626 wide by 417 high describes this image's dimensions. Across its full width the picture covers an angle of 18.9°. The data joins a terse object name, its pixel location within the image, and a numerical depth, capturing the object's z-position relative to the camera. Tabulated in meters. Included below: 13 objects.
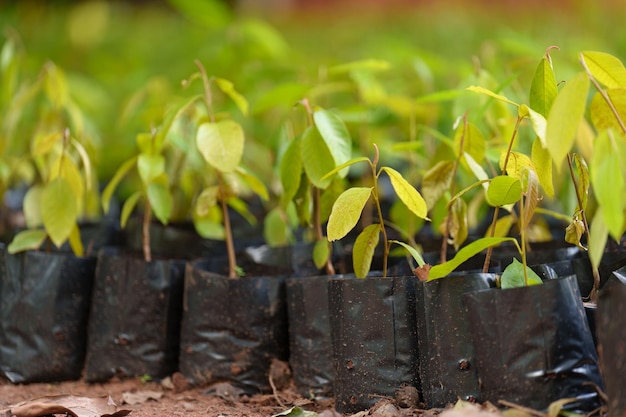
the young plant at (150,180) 2.20
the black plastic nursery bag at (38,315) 2.23
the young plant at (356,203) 1.99
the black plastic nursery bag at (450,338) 1.98
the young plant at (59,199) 2.19
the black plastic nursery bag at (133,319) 2.22
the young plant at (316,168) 2.10
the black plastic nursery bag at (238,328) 2.16
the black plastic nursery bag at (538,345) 1.93
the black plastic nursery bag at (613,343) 1.86
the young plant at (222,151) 2.12
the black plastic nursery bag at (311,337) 2.12
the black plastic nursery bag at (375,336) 2.03
